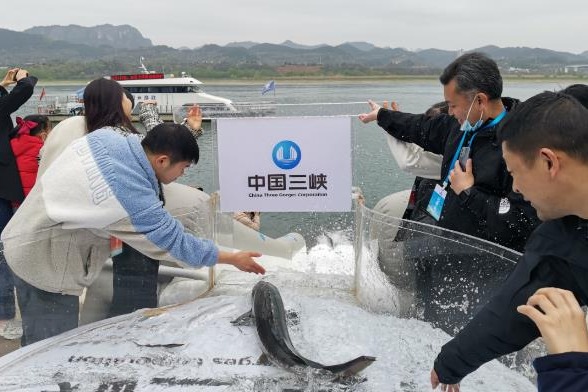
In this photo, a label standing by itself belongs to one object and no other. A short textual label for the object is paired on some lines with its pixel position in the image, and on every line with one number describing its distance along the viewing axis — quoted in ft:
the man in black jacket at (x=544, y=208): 4.53
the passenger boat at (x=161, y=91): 104.47
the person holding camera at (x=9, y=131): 13.33
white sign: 11.50
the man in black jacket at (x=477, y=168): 8.11
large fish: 8.03
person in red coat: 14.07
